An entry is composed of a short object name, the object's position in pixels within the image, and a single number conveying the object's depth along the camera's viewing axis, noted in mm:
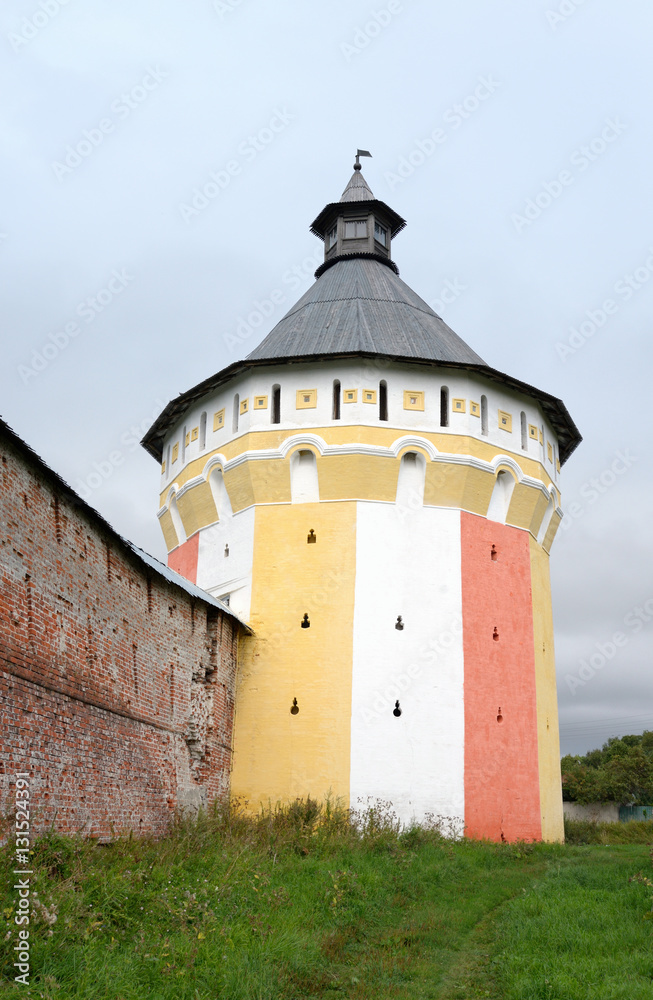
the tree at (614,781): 35031
